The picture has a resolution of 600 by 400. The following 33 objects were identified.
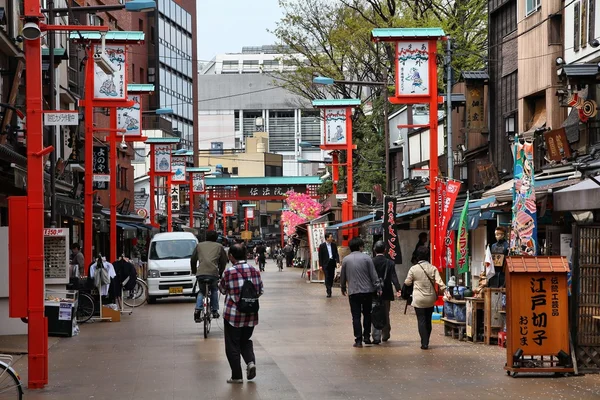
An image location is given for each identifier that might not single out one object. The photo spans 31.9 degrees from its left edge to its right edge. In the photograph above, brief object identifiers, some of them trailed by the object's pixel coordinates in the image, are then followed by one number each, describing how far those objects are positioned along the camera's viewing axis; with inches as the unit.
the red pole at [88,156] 1182.3
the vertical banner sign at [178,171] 2364.7
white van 1315.2
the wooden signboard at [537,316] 564.1
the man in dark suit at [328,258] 1418.6
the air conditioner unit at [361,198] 2065.7
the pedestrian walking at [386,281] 761.0
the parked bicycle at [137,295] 1261.8
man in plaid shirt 555.2
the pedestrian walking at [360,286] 737.0
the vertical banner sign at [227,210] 4391.7
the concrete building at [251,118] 5167.3
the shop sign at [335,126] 1716.3
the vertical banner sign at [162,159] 2080.5
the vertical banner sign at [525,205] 686.5
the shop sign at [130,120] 1526.8
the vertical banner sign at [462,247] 911.0
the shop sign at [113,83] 1197.7
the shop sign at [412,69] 1056.8
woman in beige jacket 714.8
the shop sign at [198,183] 2898.6
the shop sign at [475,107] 1289.4
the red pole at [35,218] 538.9
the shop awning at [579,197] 645.3
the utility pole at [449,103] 1188.5
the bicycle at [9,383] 431.8
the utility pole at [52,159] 1074.1
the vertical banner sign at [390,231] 1134.4
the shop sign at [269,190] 3314.5
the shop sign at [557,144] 957.2
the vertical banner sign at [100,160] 1653.5
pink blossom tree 2689.5
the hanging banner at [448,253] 975.6
